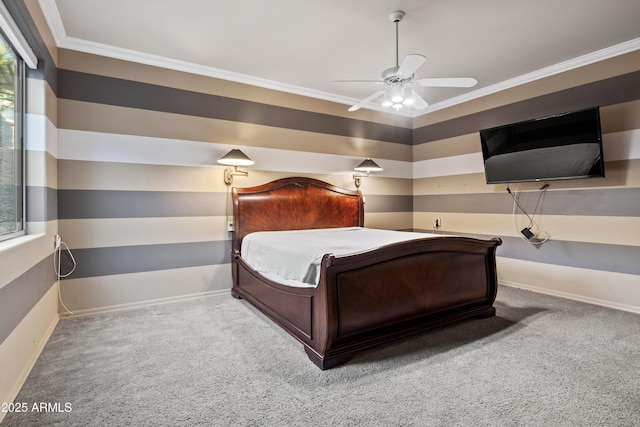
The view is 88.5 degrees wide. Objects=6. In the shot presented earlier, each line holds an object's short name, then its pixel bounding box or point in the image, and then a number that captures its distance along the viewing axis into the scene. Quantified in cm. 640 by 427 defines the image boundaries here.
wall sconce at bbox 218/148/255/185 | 348
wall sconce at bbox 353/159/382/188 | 447
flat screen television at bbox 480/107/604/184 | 321
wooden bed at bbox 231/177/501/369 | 210
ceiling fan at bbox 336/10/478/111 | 246
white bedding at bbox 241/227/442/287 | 233
